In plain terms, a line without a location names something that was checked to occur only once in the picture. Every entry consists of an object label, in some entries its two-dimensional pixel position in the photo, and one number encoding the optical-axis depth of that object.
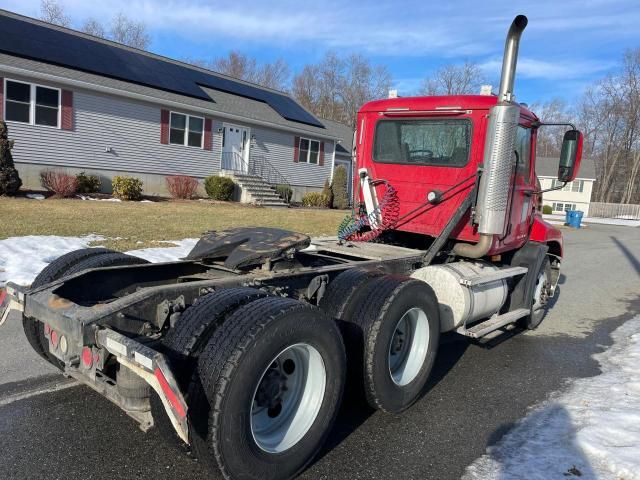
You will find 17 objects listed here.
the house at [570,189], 49.88
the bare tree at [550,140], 67.75
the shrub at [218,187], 20.28
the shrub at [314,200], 24.41
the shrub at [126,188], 17.05
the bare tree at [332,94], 58.59
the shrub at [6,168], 14.09
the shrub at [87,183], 16.69
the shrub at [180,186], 19.36
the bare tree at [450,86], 49.09
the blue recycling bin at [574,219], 28.72
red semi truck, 2.44
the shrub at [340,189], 25.44
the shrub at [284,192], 23.44
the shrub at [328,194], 24.81
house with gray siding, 16.06
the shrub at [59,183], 15.63
